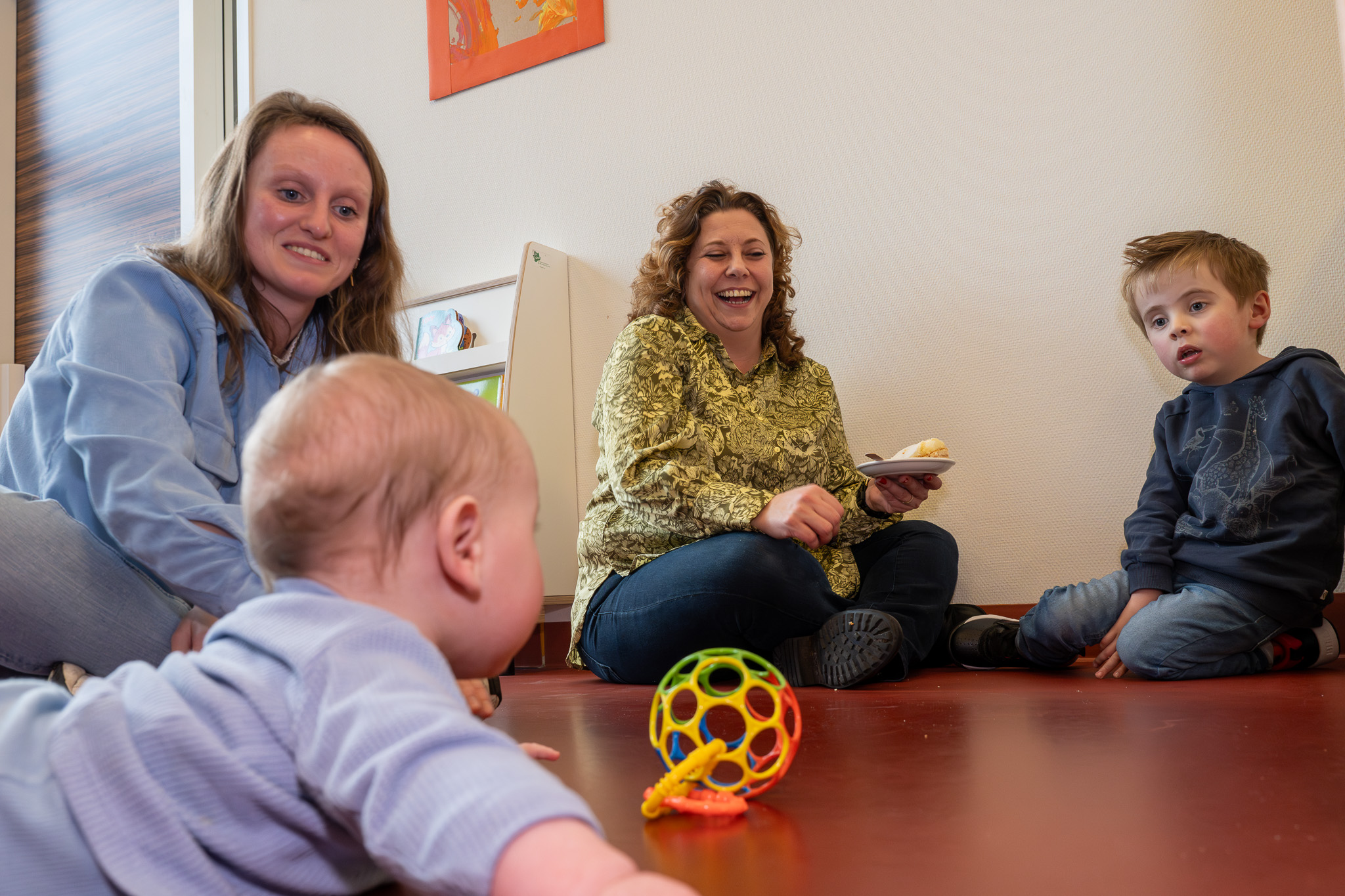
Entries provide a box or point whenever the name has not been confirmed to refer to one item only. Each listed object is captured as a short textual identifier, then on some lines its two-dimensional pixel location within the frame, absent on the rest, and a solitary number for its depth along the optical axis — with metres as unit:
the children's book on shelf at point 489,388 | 2.53
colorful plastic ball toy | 0.75
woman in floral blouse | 1.67
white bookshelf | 2.45
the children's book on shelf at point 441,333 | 2.71
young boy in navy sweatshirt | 1.62
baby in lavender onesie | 0.41
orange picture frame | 2.71
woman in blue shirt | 0.98
